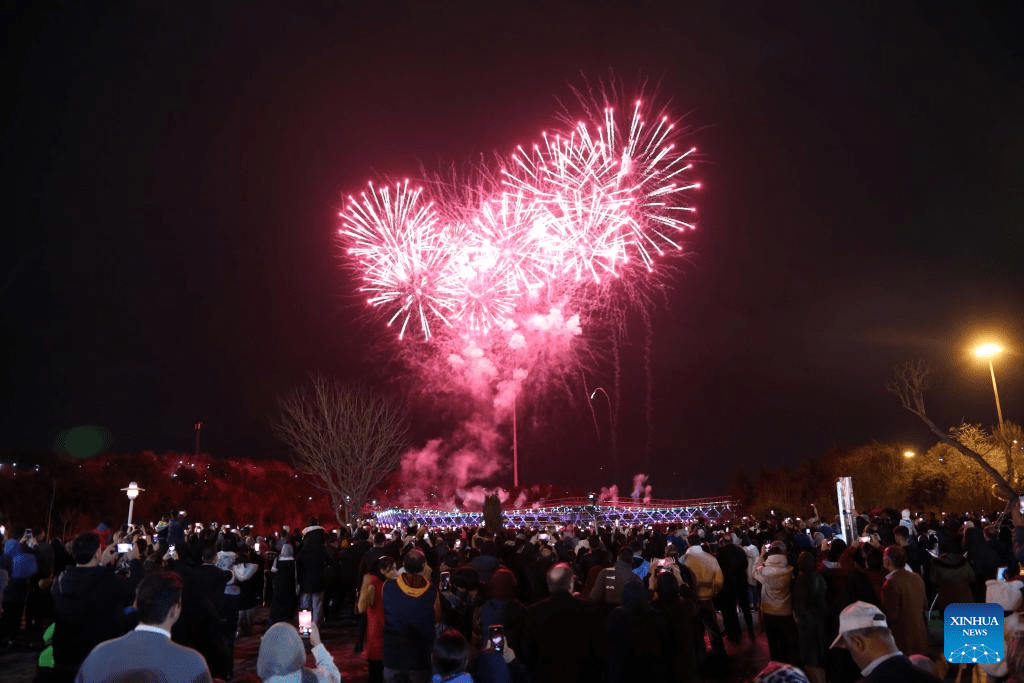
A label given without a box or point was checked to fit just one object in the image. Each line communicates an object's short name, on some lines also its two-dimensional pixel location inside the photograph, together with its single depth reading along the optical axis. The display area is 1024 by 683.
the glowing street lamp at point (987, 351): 29.67
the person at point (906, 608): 7.75
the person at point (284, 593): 12.58
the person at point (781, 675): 3.44
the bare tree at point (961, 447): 14.86
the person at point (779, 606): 9.47
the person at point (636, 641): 6.30
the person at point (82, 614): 6.12
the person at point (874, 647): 3.47
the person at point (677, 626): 6.74
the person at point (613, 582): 8.82
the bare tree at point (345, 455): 44.69
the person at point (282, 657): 4.38
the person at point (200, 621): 7.75
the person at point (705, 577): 11.04
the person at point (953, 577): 9.76
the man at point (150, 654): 3.65
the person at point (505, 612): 6.75
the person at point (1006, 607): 5.53
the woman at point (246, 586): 13.33
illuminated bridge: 45.97
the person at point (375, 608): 8.80
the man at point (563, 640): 6.07
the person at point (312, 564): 13.40
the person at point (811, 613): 9.03
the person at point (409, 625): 7.00
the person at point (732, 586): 12.91
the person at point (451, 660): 4.66
